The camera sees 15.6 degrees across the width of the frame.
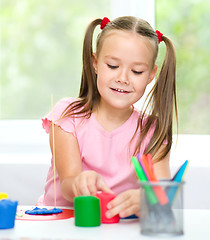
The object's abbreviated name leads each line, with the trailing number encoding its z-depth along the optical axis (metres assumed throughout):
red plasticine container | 1.68
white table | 1.54
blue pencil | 1.51
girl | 2.09
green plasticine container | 1.62
